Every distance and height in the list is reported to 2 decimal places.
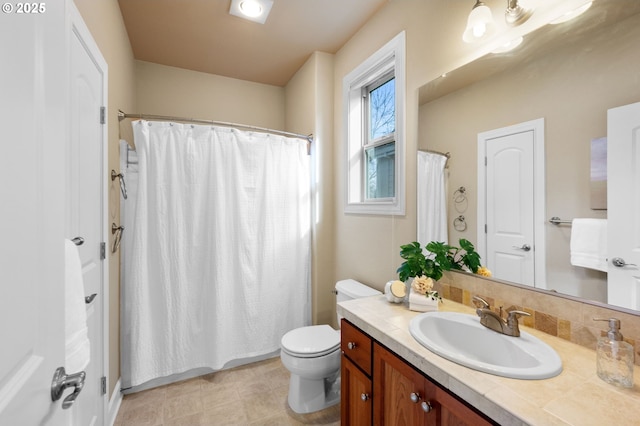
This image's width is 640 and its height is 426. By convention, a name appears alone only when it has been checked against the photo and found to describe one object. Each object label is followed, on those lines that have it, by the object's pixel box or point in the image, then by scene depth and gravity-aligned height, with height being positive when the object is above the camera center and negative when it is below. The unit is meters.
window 1.74 +0.60
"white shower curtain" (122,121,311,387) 1.94 -0.29
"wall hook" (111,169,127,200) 1.72 +0.21
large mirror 0.89 +0.43
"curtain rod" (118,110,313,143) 1.85 +0.69
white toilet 1.68 -0.95
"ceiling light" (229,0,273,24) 1.80 +1.38
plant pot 1.27 -0.43
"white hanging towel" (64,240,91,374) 0.78 -0.31
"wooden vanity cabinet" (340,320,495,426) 0.82 -0.65
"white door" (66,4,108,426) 1.15 +0.12
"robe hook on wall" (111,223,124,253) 1.73 -0.15
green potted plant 1.35 -0.25
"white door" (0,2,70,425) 0.46 +0.00
